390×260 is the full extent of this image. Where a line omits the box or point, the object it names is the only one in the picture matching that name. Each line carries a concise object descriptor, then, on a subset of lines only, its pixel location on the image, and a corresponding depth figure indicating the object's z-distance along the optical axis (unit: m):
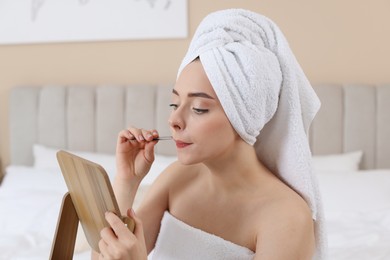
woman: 1.20
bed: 2.57
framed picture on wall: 3.14
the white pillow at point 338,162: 2.90
